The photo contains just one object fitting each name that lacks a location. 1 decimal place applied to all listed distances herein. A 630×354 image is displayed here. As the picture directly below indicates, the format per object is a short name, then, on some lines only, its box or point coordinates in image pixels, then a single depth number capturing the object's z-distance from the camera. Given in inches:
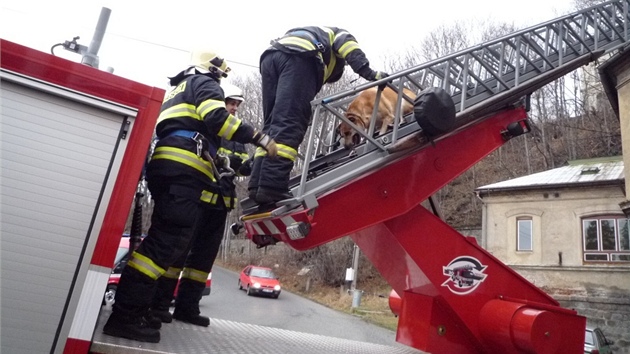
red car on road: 846.5
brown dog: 171.8
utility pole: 831.1
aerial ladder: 130.1
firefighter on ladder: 125.5
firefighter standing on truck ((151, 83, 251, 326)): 141.0
